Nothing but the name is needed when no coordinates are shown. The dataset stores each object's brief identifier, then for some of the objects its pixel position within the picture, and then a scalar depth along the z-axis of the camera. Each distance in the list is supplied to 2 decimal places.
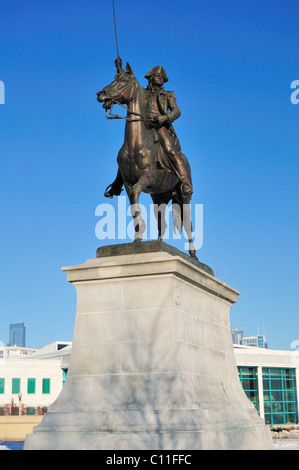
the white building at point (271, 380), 57.41
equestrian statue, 11.83
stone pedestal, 9.63
